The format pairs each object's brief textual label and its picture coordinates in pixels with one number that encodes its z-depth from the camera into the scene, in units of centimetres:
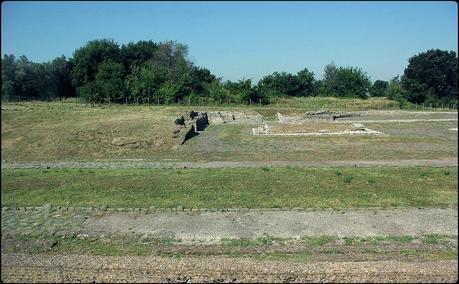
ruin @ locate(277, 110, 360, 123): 3946
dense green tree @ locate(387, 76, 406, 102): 3888
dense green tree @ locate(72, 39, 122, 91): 5903
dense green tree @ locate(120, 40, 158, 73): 6650
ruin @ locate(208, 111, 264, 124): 4203
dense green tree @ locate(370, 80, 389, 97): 6248
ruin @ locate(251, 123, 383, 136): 2934
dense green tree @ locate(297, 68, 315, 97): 6606
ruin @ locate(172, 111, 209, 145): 2738
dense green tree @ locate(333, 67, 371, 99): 6319
